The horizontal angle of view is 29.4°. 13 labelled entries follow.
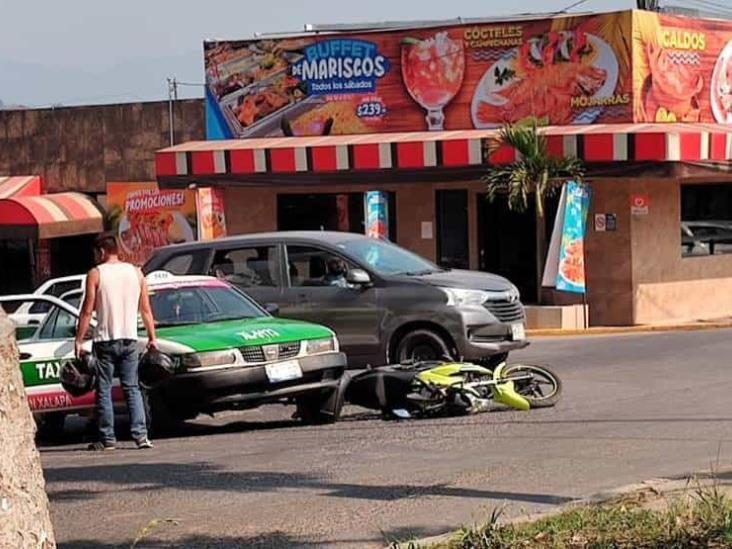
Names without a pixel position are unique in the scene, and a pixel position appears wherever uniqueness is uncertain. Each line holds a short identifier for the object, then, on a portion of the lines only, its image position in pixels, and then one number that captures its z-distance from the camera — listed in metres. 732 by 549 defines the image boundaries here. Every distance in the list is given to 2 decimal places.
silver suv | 14.77
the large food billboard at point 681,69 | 24.67
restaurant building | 24.70
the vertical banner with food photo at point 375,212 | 26.08
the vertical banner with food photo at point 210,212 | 27.73
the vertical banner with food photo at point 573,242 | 24.03
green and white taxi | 11.92
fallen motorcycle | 12.42
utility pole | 31.55
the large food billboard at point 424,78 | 24.94
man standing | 11.29
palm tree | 24.17
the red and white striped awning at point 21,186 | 32.15
